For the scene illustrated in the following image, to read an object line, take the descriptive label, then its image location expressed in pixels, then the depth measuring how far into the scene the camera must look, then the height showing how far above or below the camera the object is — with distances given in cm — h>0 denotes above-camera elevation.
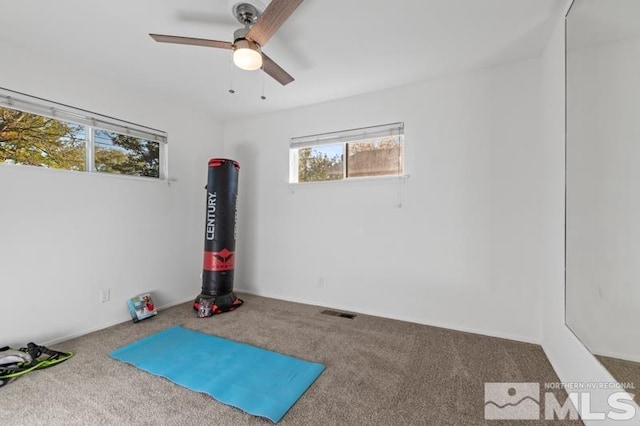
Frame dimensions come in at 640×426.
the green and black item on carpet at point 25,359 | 189 -110
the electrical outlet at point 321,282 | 347 -87
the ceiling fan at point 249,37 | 151 +107
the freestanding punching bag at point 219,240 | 321 -33
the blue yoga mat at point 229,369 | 171 -115
